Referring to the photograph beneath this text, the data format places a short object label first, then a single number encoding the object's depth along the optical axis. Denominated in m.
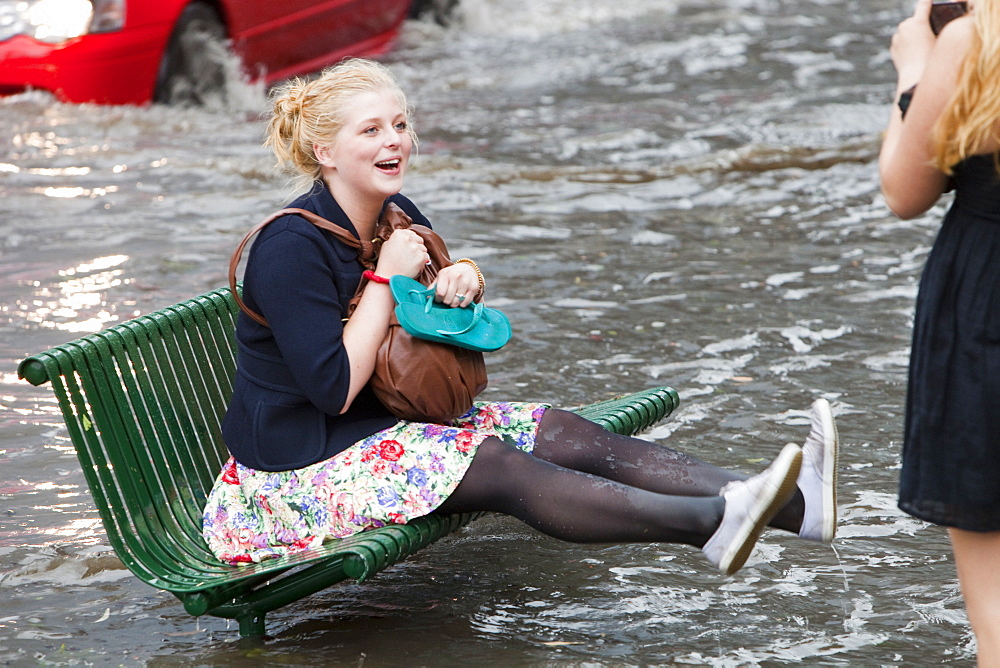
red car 18.28
